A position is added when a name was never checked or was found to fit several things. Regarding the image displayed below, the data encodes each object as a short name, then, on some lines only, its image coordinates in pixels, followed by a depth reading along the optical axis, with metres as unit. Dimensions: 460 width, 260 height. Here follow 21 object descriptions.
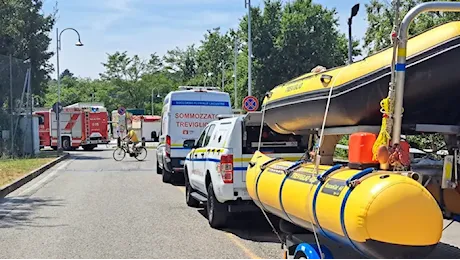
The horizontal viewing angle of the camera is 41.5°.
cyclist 29.14
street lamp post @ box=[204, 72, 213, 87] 77.61
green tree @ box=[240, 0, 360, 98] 46.31
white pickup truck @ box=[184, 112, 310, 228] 9.43
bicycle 29.59
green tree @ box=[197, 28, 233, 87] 72.12
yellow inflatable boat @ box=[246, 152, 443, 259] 3.66
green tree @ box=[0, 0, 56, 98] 30.89
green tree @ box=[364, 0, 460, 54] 22.03
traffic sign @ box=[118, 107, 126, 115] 43.41
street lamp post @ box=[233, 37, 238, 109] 49.21
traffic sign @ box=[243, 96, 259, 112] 19.33
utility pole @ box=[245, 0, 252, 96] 33.44
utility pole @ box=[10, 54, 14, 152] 26.08
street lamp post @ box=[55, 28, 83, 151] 34.13
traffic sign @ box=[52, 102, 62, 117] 33.62
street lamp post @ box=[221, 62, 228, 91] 69.19
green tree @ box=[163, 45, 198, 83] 95.44
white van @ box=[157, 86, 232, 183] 16.89
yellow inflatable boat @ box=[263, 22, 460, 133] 4.18
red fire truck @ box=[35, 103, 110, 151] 41.12
